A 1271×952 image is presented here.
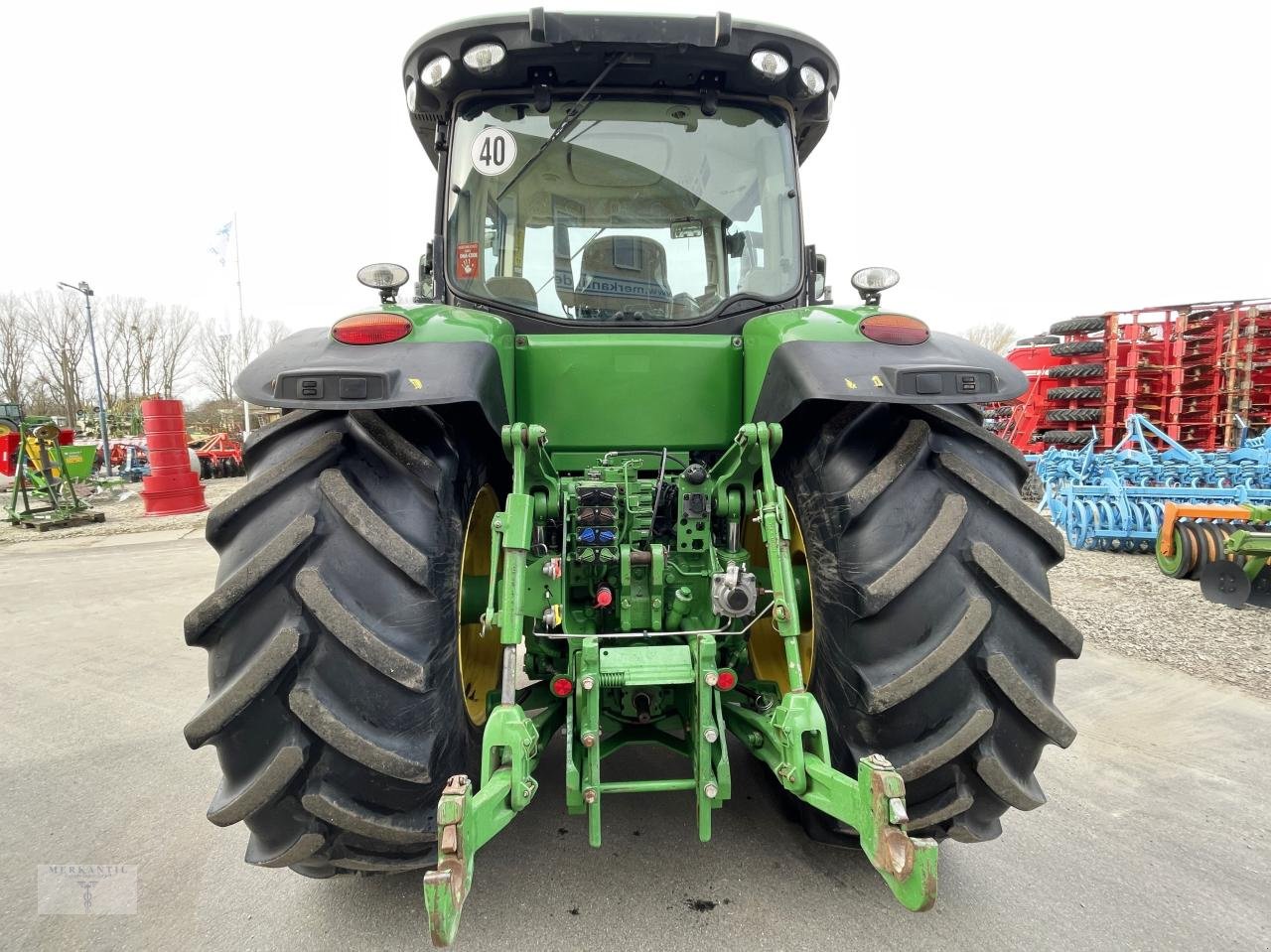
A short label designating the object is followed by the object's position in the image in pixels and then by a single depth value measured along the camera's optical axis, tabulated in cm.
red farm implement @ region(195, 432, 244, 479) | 1812
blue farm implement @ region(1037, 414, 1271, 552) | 658
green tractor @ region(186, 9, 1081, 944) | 143
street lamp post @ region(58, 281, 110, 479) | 1768
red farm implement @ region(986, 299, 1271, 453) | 1080
